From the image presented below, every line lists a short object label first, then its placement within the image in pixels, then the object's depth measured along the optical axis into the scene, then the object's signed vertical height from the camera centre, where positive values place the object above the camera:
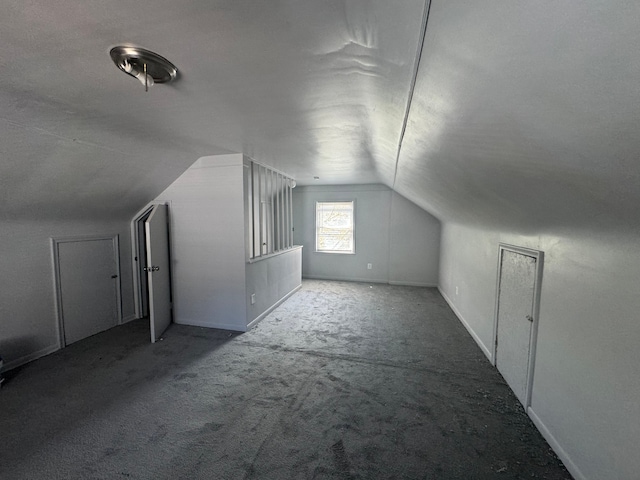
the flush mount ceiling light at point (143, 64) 1.21 +0.75
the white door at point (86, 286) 3.05 -0.82
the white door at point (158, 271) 3.12 -0.62
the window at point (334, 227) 6.20 -0.15
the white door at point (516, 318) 2.06 -0.82
